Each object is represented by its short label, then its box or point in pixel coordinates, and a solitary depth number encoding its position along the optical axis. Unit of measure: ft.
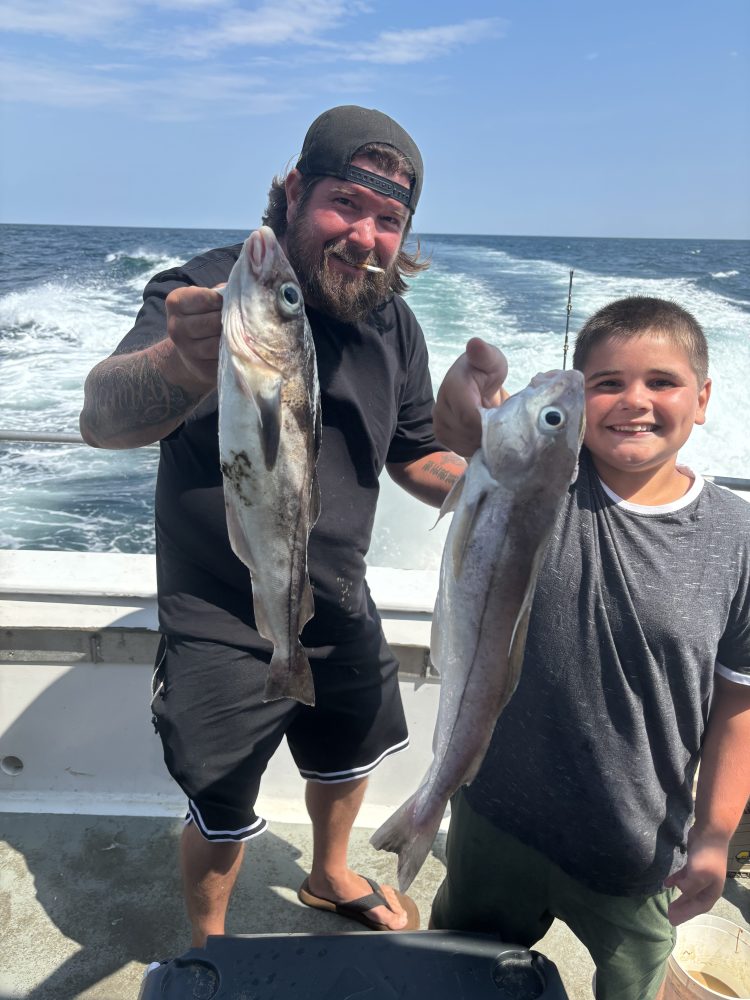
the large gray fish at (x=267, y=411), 5.06
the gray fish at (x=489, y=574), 5.15
